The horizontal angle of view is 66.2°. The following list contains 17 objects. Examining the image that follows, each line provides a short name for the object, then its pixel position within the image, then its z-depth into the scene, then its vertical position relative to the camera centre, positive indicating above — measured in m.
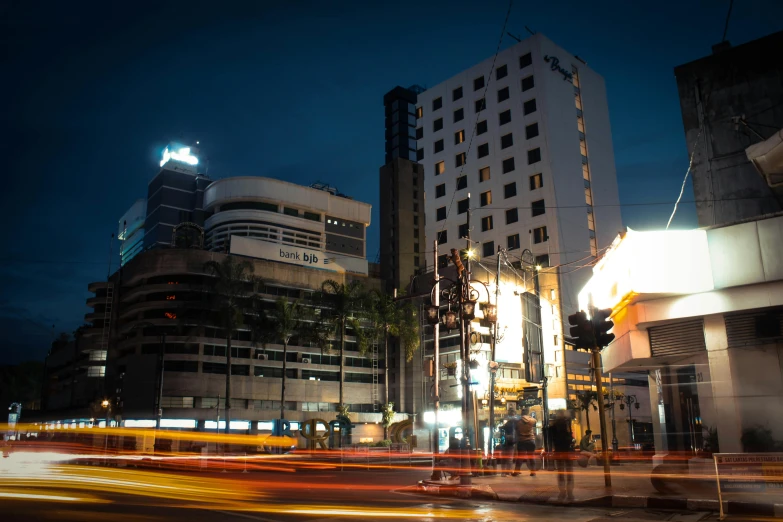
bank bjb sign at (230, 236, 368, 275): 76.81 +20.19
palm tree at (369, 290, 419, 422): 68.56 +9.56
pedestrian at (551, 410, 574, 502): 13.69 -1.13
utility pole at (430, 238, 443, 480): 18.86 +1.29
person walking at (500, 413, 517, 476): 20.98 -1.13
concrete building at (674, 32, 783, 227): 20.45 +9.57
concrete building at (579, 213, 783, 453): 15.98 +2.51
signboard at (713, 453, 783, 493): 10.64 -1.23
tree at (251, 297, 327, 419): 63.06 +9.07
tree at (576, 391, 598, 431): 62.06 +0.42
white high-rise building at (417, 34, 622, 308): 72.50 +31.10
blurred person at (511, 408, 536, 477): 18.12 -0.94
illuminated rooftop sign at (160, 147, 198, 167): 113.62 +47.21
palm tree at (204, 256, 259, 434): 59.13 +11.29
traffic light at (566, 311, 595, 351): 13.80 +1.63
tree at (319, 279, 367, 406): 65.69 +11.03
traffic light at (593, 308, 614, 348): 13.71 +1.69
